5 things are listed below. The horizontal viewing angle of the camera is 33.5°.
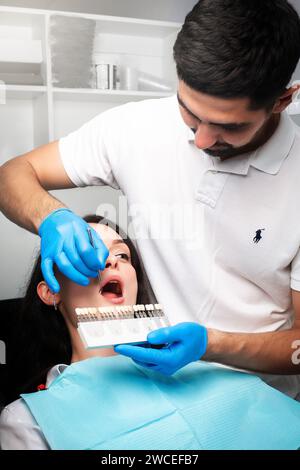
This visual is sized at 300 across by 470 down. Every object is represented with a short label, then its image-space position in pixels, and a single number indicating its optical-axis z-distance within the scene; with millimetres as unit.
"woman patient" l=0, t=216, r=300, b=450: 987
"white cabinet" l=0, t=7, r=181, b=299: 1845
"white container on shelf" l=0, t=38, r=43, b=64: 1771
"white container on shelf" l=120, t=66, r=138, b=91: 2182
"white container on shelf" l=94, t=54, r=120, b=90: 2107
